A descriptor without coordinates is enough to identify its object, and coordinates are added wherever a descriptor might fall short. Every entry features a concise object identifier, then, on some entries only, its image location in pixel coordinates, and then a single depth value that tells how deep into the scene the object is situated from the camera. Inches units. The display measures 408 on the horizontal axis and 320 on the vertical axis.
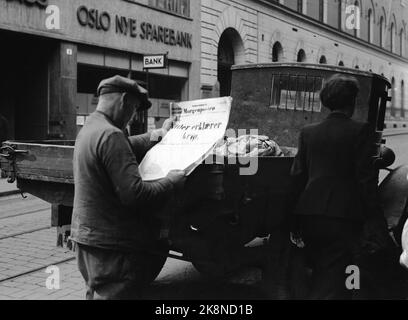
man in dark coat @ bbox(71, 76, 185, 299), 117.8
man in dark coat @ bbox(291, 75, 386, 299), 140.4
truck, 161.9
